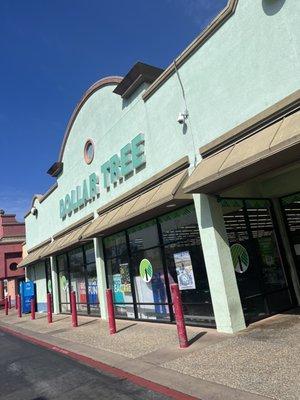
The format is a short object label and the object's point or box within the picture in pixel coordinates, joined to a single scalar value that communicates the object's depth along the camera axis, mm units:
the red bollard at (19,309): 24016
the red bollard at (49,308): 17906
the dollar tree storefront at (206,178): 8461
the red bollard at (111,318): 12070
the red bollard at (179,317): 8609
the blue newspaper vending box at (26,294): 25719
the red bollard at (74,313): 15062
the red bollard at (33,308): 20838
